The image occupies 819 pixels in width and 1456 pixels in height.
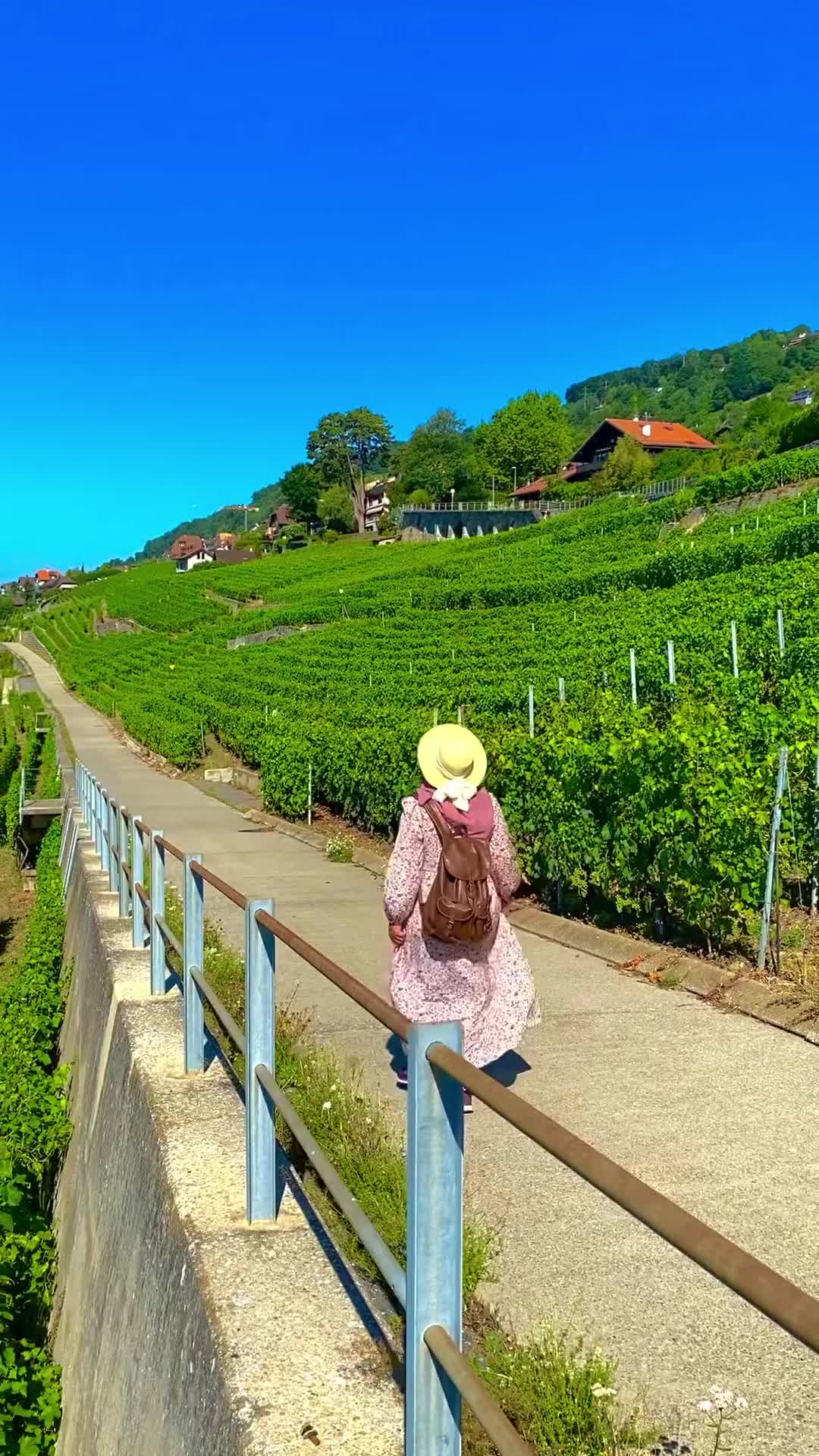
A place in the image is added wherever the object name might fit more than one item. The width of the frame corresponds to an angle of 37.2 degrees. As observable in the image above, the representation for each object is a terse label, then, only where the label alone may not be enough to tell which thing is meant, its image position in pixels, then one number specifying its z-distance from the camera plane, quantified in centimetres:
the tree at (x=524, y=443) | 12031
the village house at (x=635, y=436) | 9694
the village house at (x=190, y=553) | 15812
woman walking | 483
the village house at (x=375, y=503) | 13262
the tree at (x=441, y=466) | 11512
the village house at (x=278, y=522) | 14675
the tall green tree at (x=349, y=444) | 13362
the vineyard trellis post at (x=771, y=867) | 704
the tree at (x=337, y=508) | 12506
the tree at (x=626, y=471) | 8175
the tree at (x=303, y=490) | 13000
